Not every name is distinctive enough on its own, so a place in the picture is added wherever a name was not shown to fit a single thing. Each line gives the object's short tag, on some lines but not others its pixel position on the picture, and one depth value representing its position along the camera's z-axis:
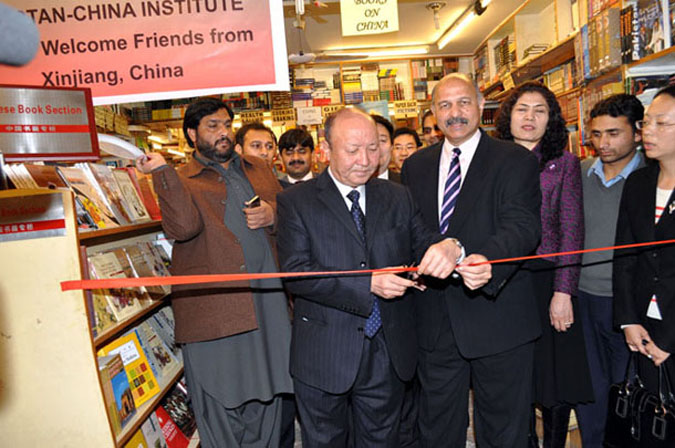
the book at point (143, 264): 2.52
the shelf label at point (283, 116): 7.68
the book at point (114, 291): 2.11
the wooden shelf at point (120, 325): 1.91
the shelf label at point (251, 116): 7.43
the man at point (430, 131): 4.00
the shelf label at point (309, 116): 6.63
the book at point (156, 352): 2.48
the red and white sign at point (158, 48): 1.75
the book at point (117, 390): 1.97
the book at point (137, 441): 2.07
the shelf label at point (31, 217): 1.47
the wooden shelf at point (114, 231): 1.87
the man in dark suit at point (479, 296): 1.92
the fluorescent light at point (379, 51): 8.52
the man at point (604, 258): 2.40
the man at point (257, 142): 3.38
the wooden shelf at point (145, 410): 1.95
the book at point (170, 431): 2.49
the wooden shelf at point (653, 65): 2.93
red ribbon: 1.50
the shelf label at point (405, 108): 8.05
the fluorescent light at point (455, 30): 7.16
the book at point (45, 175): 1.84
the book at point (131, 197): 2.51
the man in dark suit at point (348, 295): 1.79
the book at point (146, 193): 2.77
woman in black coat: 2.02
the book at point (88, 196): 2.04
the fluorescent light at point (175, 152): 7.38
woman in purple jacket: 2.24
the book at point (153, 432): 2.26
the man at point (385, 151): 3.09
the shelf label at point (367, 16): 3.46
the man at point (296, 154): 3.38
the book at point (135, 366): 2.22
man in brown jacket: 2.15
